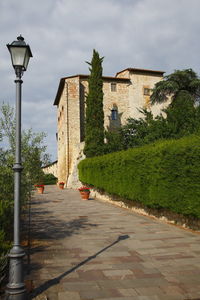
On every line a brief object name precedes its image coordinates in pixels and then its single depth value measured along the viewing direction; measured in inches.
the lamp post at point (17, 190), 139.7
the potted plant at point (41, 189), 893.6
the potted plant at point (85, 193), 709.9
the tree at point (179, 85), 1143.0
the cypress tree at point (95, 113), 991.0
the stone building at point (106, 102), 1248.2
